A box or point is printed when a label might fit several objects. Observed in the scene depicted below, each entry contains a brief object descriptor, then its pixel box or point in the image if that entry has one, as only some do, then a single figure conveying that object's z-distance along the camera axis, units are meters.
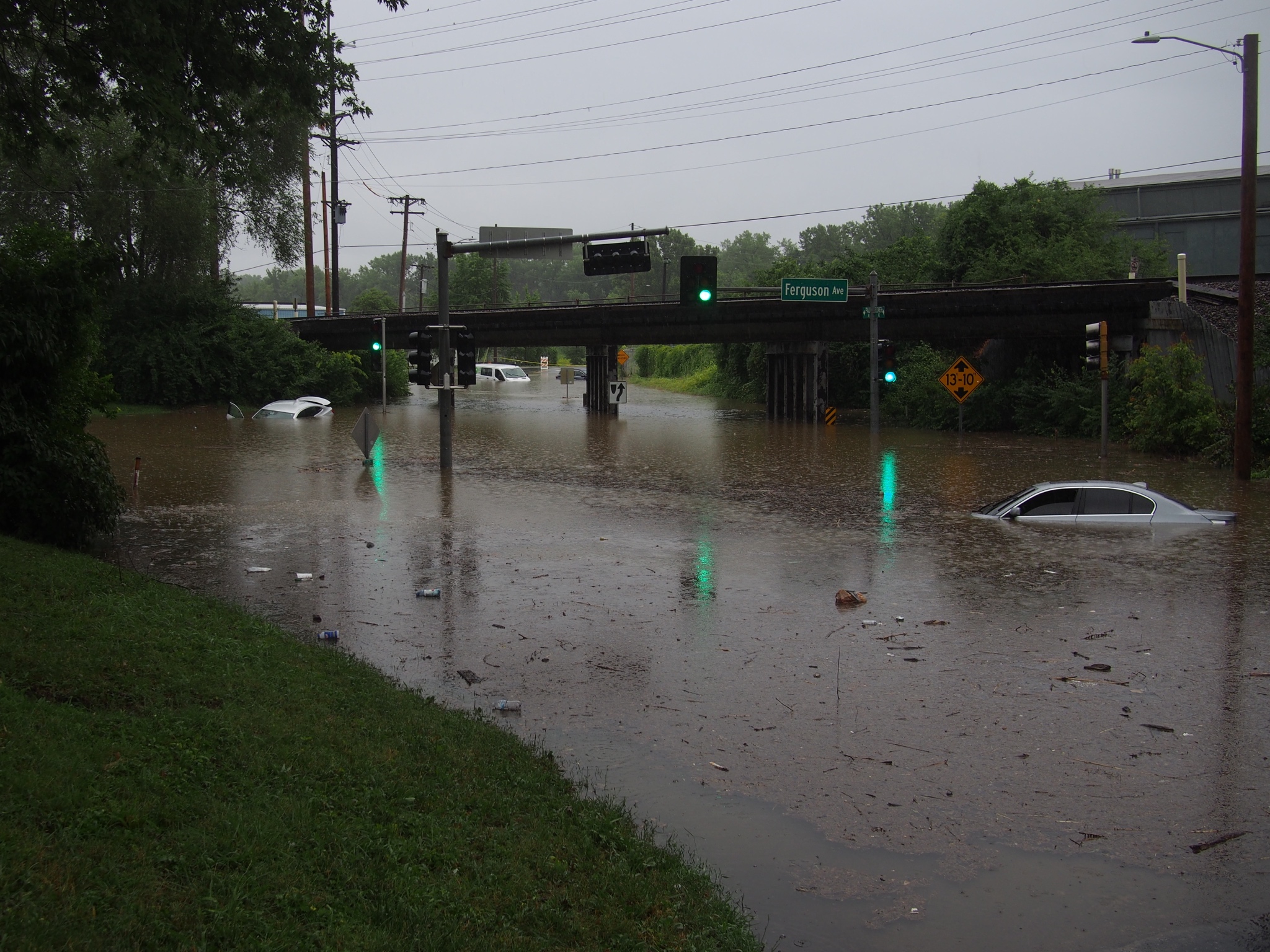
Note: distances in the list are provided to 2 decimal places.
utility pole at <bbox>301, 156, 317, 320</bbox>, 57.00
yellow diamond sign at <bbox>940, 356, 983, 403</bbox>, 35.44
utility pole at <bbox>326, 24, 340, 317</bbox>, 58.44
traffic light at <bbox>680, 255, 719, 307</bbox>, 28.95
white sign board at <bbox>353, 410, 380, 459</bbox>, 24.59
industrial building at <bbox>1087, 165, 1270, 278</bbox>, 66.31
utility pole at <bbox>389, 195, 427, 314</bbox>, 74.94
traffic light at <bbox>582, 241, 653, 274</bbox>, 21.69
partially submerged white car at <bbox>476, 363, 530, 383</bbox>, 96.38
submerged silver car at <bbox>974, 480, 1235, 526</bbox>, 15.87
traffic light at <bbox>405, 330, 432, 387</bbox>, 22.84
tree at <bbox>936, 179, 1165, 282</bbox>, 48.59
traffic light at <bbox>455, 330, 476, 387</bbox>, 23.59
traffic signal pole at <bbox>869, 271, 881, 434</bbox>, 37.50
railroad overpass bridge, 38.66
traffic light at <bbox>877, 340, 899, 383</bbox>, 36.25
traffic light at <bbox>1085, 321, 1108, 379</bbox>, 27.05
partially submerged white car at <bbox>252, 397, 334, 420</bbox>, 44.09
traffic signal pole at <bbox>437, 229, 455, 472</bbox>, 24.31
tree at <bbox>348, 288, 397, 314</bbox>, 106.88
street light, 21.47
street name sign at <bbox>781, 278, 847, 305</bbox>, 36.62
